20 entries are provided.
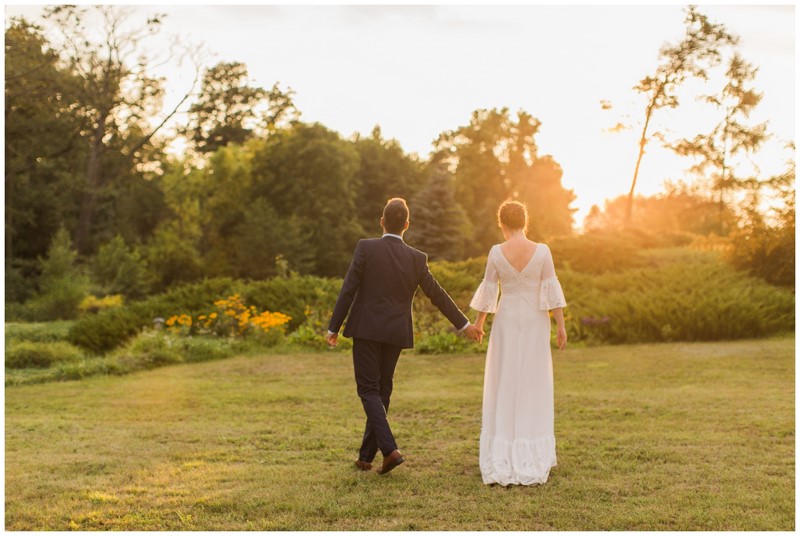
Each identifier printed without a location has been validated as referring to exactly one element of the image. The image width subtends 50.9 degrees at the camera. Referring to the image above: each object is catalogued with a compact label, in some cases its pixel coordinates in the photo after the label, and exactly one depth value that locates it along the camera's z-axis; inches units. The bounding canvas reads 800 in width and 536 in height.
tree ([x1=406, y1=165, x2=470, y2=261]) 1619.1
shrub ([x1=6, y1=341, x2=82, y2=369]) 560.7
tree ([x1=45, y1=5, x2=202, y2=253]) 1339.8
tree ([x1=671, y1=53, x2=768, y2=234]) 1253.7
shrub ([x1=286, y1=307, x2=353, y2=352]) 598.9
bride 248.1
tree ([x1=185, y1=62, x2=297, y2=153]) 1815.9
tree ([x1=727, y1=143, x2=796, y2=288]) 759.7
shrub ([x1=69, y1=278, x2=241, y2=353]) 650.8
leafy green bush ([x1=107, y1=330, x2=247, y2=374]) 542.0
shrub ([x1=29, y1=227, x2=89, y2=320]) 1059.3
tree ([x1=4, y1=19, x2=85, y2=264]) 1261.1
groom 244.8
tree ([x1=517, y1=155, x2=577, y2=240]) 2074.3
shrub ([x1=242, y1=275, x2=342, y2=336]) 689.0
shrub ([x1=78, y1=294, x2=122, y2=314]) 1021.8
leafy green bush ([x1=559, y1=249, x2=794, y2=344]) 609.9
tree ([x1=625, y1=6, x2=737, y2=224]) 1204.5
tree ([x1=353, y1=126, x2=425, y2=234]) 1993.1
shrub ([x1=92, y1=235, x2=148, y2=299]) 1259.8
